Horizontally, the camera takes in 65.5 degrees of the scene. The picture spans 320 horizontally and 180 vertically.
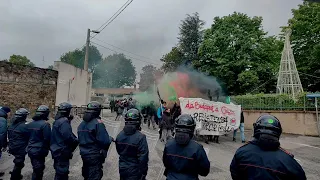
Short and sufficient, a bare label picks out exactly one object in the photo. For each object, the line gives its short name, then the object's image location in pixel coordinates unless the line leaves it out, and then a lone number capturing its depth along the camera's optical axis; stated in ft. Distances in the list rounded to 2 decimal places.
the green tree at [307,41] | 80.53
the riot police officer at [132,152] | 13.26
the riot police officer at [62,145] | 15.85
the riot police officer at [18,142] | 17.89
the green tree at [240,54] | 91.20
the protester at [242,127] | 37.15
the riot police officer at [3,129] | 17.94
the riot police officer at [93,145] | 14.92
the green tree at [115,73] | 246.47
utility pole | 59.87
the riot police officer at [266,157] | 8.23
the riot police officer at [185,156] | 10.62
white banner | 35.39
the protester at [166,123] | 31.19
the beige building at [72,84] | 57.21
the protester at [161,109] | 34.39
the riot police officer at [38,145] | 16.74
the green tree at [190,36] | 112.58
